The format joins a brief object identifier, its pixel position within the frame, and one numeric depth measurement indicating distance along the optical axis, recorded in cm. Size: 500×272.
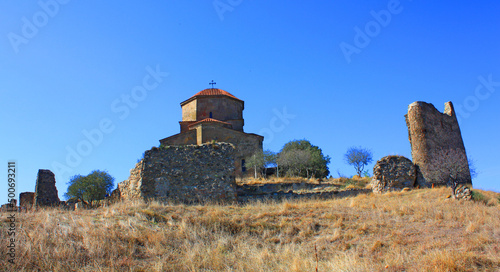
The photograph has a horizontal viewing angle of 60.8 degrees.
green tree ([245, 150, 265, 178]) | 2725
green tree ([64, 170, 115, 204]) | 2731
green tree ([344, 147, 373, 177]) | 2955
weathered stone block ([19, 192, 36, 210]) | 1911
